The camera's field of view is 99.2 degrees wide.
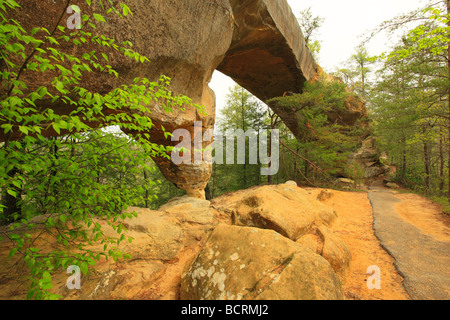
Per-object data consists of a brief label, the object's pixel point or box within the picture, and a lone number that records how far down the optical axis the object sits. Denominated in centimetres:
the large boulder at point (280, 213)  365
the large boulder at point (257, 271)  206
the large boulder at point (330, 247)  312
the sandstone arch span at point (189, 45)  348
